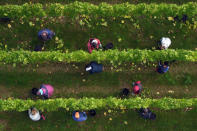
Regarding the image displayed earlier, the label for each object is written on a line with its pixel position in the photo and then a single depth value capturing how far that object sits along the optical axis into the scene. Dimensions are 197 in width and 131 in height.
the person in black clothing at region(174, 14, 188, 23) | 12.57
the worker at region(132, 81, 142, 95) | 12.10
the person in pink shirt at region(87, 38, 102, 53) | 11.93
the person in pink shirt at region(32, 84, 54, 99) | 11.55
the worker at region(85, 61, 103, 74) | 12.05
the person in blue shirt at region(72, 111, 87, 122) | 11.91
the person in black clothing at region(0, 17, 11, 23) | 12.30
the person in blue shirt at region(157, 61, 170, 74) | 12.05
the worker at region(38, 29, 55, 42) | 11.97
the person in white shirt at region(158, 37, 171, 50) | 12.25
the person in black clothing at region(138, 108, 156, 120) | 12.20
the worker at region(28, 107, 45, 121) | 11.69
